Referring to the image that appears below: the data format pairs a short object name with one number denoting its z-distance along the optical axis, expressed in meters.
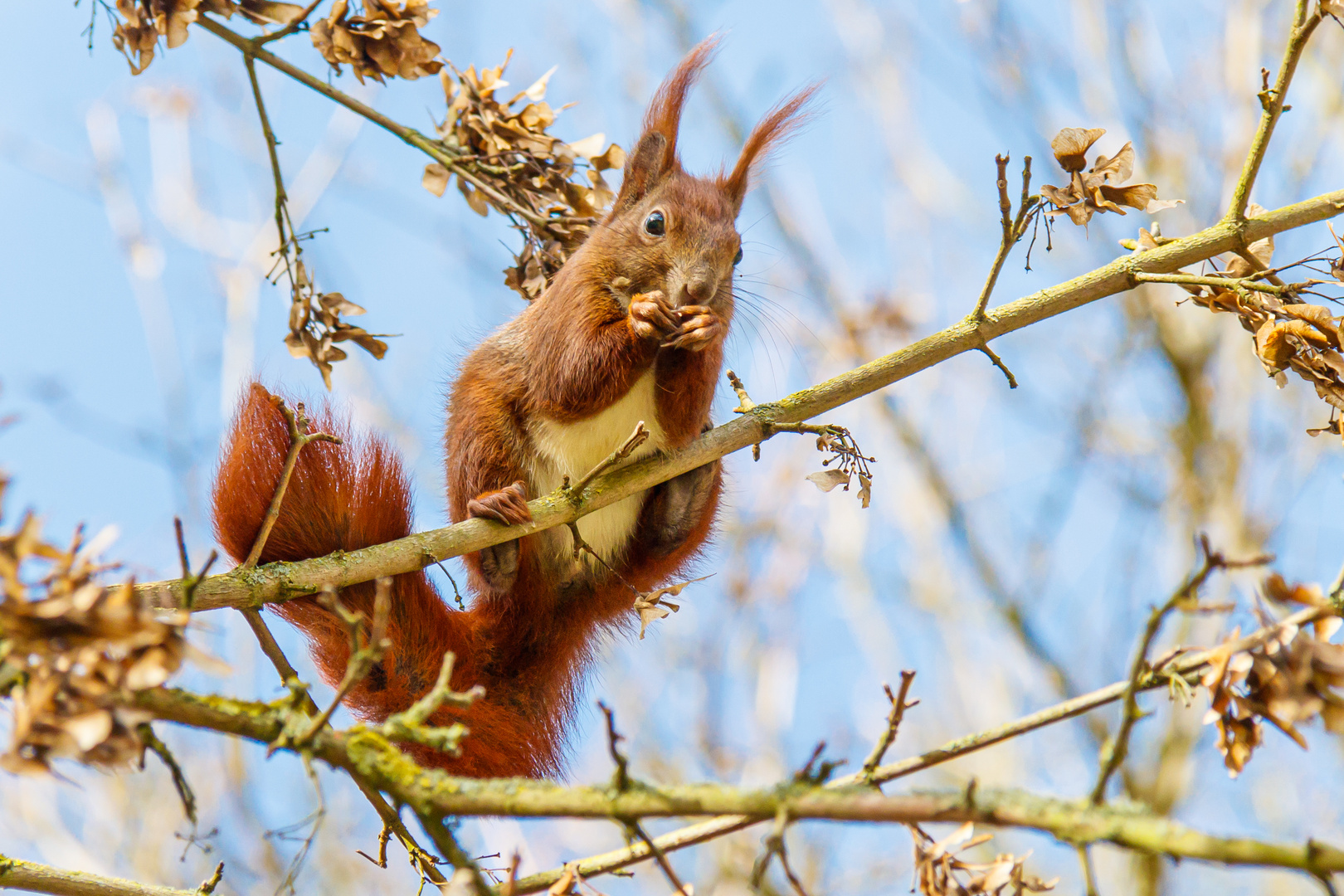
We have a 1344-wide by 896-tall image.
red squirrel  5.14
